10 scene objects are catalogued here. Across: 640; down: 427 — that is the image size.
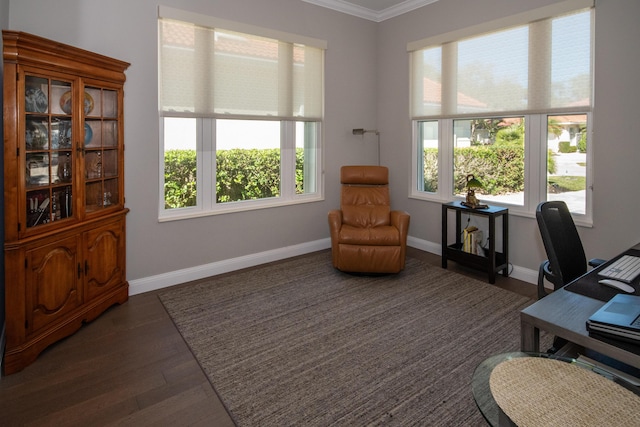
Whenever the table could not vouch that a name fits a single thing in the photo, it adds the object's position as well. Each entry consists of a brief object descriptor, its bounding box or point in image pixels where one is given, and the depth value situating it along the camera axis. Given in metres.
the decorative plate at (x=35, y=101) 2.45
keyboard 1.73
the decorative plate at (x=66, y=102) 2.70
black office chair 1.98
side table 3.79
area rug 2.05
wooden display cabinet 2.33
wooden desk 1.23
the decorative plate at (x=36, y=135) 2.47
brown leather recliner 3.88
